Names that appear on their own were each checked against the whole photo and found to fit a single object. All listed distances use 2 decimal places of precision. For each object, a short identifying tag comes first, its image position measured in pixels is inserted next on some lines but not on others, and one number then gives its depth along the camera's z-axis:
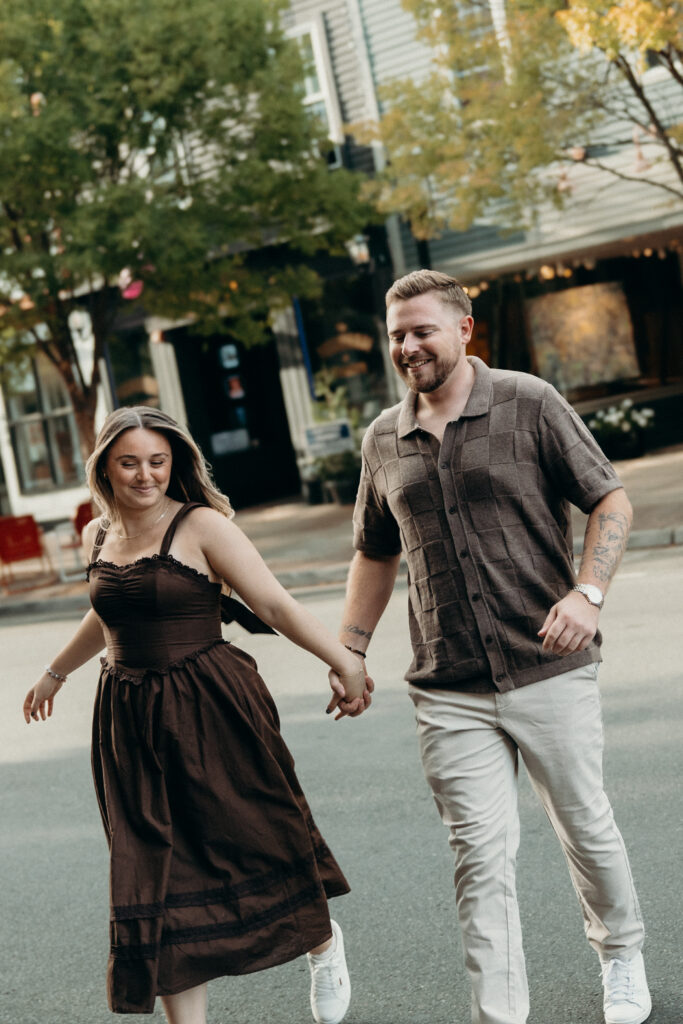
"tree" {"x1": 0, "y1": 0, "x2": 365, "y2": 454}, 14.76
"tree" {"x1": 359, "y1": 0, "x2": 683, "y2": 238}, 13.89
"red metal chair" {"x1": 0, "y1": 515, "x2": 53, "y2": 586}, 17.16
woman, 3.29
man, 3.32
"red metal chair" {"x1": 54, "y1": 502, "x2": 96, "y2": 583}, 16.44
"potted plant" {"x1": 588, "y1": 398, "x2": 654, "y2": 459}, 17.14
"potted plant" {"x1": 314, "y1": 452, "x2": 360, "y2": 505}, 19.17
